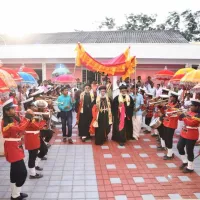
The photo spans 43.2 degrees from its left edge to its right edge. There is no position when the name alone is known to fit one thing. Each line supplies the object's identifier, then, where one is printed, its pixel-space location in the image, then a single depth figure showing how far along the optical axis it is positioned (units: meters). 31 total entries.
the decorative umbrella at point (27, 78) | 8.23
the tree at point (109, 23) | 44.25
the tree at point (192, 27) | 35.12
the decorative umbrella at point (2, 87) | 3.95
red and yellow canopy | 7.27
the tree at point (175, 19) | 36.62
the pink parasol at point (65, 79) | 11.77
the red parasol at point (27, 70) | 9.69
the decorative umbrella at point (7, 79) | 4.08
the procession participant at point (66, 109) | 7.40
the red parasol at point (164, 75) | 12.02
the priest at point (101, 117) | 7.50
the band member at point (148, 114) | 8.47
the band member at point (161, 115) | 6.42
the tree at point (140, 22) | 40.34
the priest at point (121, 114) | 7.46
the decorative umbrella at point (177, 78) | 8.37
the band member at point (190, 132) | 5.06
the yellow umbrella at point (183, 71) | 8.58
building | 17.69
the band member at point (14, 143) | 3.98
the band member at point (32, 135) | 4.75
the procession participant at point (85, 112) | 7.91
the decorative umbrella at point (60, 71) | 13.53
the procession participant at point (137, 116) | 8.05
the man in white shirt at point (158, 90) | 10.89
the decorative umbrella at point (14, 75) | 5.80
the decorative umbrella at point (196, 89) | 5.65
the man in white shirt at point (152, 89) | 11.96
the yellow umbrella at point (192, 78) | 5.79
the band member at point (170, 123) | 5.98
